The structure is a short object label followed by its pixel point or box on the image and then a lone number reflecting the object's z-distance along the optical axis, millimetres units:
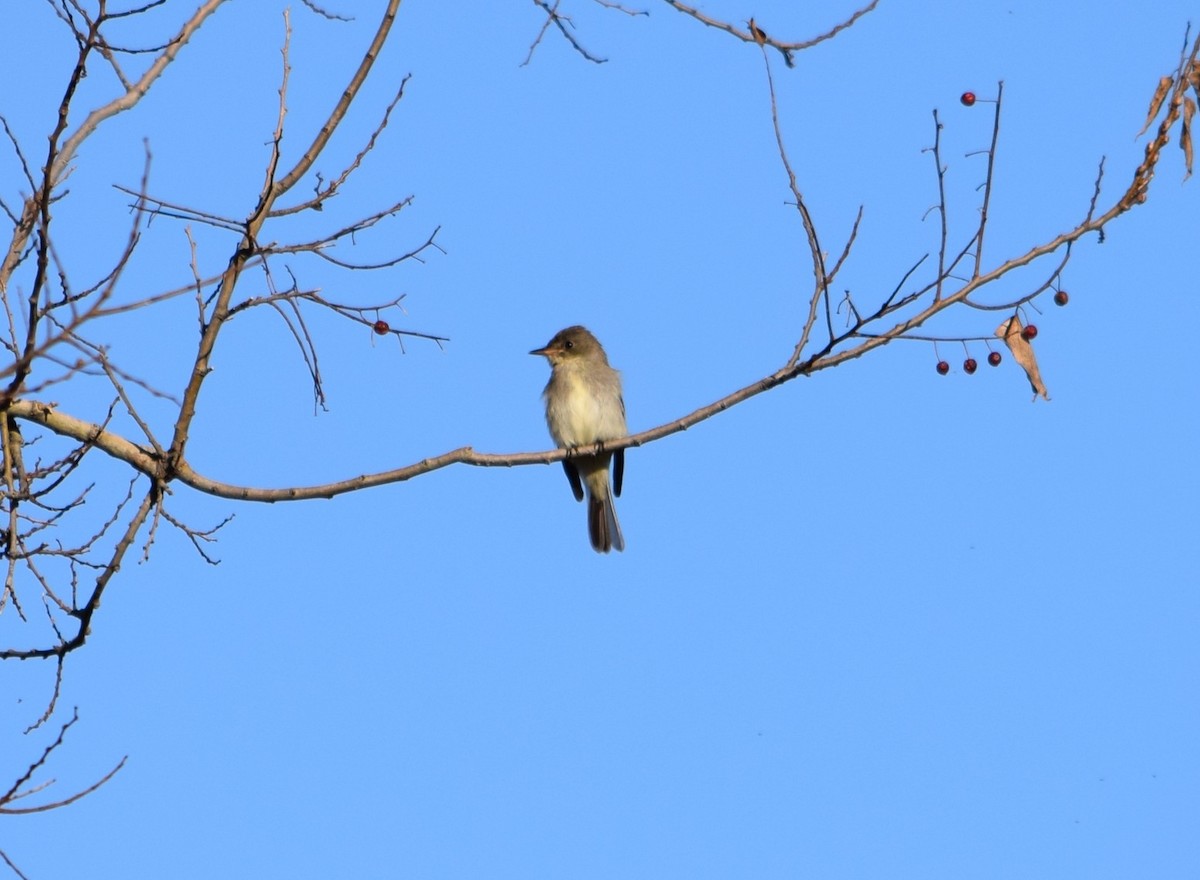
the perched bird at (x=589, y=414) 18453
